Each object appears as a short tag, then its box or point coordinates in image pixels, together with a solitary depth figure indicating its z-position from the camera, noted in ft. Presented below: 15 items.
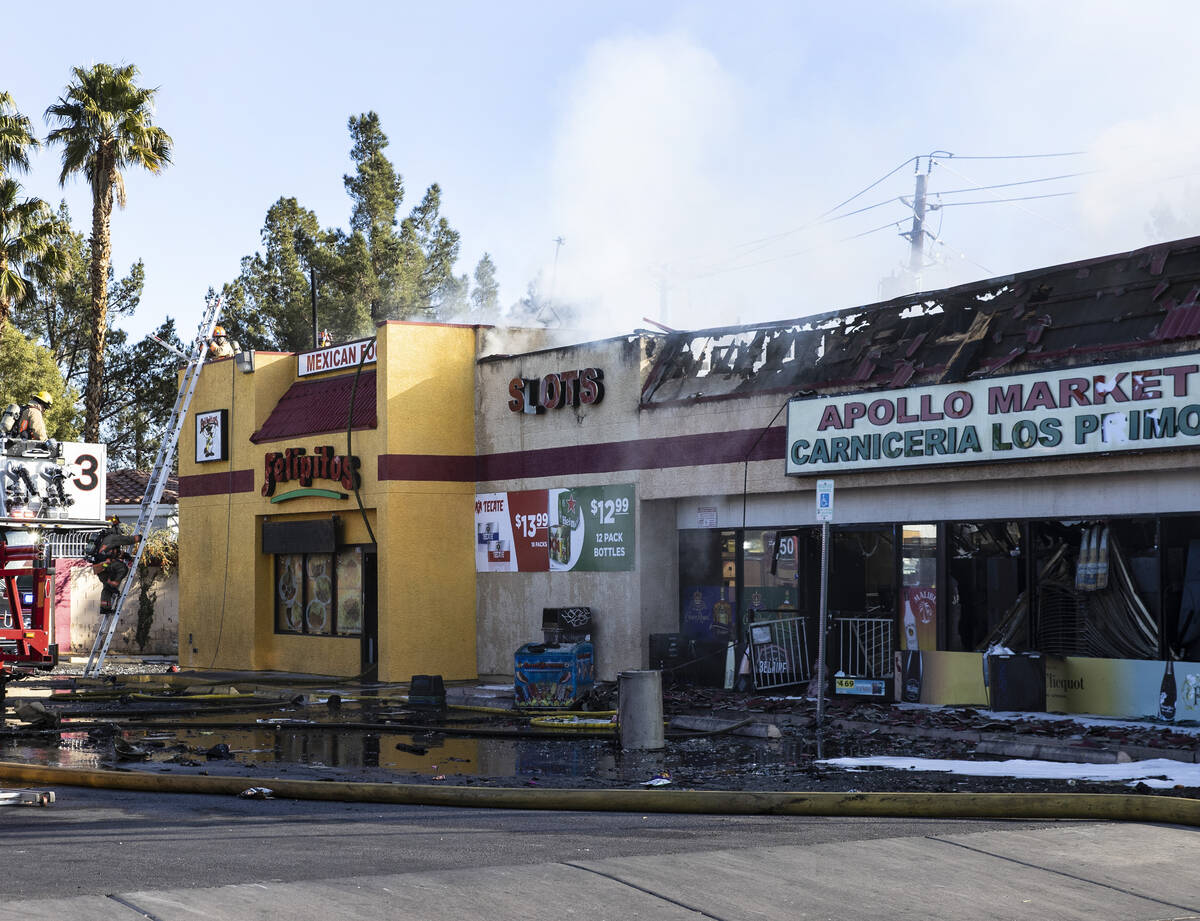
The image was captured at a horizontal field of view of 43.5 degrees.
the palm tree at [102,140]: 129.90
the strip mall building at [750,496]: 58.29
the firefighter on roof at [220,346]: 105.40
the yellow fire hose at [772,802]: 34.55
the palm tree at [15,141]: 130.82
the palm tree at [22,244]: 133.28
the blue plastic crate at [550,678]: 66.80
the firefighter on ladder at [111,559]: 61.93
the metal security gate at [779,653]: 71.56
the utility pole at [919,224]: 142.20
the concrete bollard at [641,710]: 51.75
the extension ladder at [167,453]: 91.56
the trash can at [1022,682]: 59.31
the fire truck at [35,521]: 57.36
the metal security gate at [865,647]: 67.62
